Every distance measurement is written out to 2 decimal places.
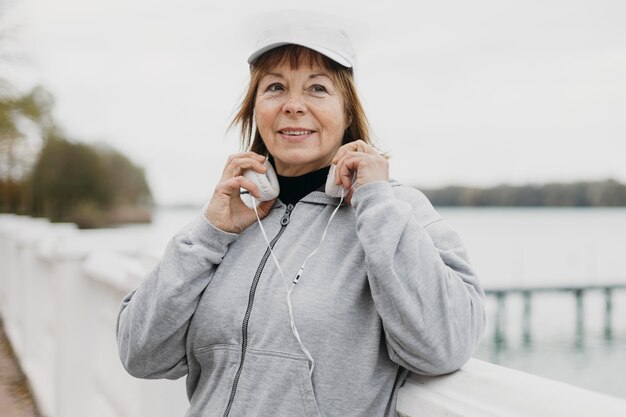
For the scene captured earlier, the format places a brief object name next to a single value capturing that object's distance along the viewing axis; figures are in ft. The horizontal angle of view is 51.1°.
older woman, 4.79
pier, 105.81
